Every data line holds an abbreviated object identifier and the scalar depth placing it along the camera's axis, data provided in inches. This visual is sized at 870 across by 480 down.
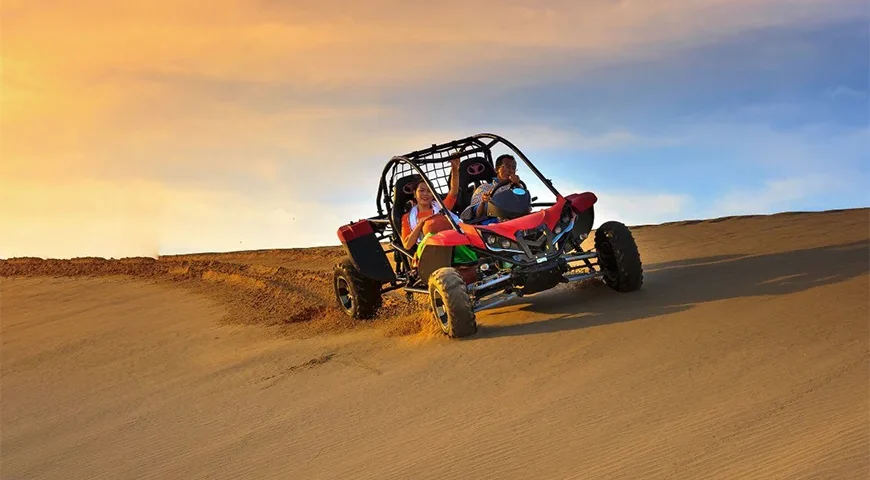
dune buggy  316.5
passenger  347.3
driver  352.8
